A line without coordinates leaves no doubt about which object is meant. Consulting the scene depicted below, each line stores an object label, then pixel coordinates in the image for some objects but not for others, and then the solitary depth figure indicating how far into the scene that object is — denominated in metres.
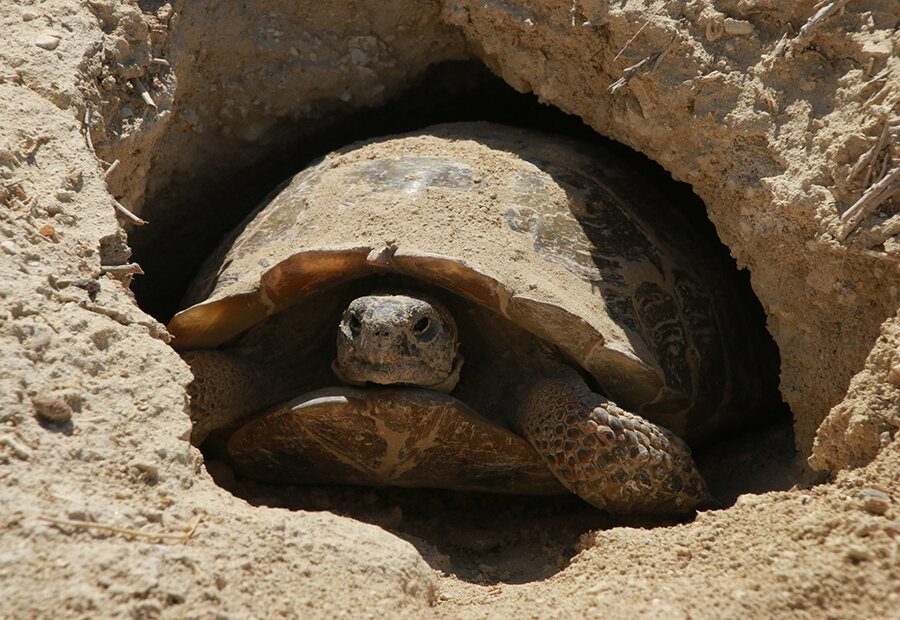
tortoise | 6.34
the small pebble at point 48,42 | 6.31
